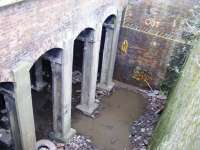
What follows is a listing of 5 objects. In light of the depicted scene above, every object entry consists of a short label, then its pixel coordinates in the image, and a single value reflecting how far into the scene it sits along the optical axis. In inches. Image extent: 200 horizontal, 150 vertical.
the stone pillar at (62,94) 251.6
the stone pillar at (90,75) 297.2
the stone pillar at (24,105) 198.4
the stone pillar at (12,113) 207.4
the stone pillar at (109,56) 345.7
